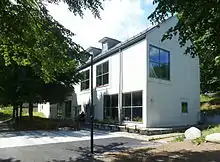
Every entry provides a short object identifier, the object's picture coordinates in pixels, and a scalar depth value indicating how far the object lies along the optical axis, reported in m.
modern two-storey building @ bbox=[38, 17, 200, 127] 12.19
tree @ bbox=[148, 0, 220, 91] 3.57
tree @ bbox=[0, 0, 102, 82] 3.48
